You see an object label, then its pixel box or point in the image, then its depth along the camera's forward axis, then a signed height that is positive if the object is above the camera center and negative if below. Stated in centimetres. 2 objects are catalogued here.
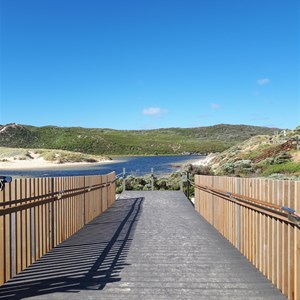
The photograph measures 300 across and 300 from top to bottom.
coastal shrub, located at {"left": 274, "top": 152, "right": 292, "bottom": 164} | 1920 -18
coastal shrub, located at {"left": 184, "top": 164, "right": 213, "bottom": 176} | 1986 -100
